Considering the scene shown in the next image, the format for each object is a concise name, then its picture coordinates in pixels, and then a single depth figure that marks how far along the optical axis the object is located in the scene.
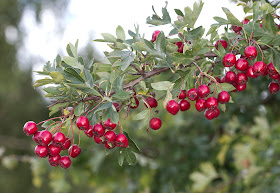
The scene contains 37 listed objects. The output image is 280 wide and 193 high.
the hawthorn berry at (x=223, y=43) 0.72
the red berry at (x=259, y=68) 0.66
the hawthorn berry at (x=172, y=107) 0.67
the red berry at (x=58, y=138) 0.67
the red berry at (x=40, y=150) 0.69
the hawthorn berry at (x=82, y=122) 0.64
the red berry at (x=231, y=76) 0.73
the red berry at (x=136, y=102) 0.74
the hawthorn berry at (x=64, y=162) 0.72
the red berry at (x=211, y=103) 0.69
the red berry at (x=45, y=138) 0.67
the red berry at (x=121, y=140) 0.67
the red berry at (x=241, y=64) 0.68
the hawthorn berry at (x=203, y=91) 0.67
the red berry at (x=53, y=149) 0.70
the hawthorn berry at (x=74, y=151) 0.73
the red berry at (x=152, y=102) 0.73
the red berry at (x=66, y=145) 0.71
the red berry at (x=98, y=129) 0.67
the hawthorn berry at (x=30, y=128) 0.69
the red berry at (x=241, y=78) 0.71
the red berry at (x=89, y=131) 0.69
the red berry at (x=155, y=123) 0.73
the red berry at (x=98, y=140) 0.71
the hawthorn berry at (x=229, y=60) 0.65
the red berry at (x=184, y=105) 0.75
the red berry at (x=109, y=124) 0.67
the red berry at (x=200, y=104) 0.71
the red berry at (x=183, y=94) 0.74
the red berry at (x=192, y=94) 0.68
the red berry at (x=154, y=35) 0.80
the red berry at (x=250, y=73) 0.68
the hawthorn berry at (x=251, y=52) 0.65
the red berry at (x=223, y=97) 0.68
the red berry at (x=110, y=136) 0.68
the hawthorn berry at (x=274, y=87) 0.77
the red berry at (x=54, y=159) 0.72
